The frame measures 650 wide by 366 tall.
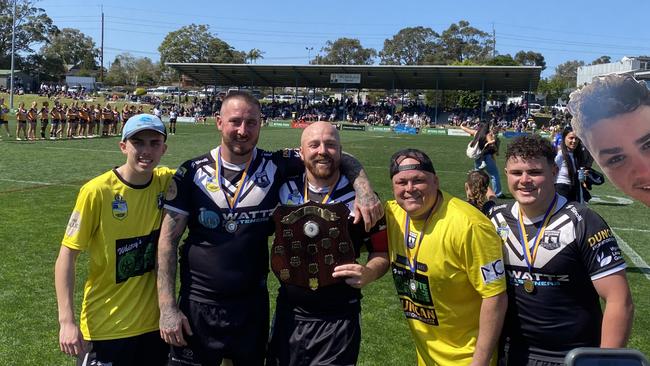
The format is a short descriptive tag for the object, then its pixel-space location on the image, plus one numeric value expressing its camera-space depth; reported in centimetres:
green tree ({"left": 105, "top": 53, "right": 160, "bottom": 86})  11712
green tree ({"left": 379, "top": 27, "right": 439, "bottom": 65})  11006
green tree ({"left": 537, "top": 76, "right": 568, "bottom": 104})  9429
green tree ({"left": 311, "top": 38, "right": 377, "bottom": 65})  11556
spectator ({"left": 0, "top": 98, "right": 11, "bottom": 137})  2759
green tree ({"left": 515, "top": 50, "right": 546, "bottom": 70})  11712
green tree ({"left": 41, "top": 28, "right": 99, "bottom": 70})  11131
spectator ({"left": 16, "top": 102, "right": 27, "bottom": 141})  2598
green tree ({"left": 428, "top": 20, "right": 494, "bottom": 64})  10919
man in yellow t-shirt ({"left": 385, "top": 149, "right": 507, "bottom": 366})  270
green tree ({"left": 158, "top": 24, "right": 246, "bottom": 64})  10381
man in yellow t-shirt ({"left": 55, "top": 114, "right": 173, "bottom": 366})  314
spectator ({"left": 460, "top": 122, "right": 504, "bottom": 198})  1292
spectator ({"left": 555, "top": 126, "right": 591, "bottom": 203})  707
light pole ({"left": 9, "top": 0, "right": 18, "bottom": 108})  4779
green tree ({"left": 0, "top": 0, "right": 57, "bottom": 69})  9094
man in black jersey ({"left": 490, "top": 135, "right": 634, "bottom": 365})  267
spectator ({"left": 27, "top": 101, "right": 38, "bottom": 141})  2711
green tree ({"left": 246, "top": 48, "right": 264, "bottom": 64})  11756
